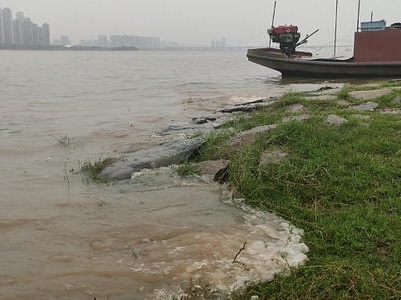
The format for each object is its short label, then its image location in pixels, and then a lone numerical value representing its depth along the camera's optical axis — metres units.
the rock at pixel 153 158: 6.17
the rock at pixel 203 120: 10.11
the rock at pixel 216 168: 5.59
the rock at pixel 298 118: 7.08
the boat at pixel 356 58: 19.28
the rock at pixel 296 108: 9.11
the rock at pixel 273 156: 5.54
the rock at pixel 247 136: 6.55
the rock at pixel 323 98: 10.13
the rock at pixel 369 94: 9.93
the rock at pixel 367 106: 8.66
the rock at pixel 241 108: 10.92
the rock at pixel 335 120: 6.80
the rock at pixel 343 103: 9.41
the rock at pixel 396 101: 8.91
